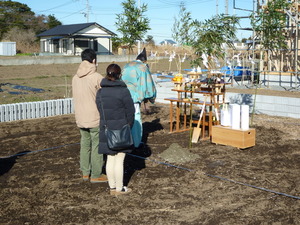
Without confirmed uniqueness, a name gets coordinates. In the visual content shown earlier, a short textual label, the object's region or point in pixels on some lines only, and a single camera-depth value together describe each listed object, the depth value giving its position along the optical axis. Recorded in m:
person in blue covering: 6.08
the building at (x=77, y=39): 39.00
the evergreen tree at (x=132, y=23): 13.83
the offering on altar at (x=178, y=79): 7.92
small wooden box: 6.60
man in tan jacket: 4.78
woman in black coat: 4.29
